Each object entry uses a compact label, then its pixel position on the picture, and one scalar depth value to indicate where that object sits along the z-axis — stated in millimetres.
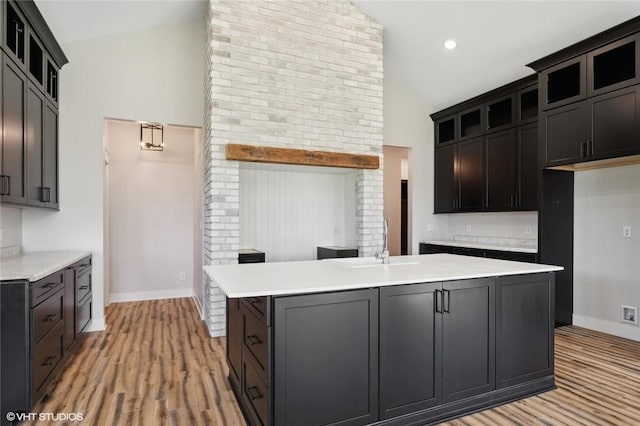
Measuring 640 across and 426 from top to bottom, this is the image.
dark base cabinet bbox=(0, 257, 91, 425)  2195
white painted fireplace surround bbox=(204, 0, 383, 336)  4098
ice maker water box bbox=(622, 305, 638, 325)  3789
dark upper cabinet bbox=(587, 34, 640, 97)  3484
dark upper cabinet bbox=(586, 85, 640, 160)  3262
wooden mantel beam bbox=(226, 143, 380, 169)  4117
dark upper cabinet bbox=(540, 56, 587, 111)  3932
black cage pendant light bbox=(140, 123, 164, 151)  5722
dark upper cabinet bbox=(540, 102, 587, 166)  3670
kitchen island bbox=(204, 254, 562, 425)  1912
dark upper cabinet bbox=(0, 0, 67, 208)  2684
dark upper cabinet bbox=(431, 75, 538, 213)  4789
